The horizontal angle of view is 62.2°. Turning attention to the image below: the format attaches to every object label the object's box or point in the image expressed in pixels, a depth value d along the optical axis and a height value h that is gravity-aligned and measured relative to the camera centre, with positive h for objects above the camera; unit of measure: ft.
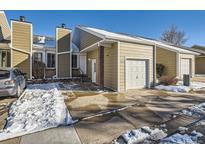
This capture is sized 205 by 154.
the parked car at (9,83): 23.67 -1.28
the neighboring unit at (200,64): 80.07 +4.35
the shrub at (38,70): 50.16 +1.12
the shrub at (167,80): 41.52 -1.66
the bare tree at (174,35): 127.03 +28.69
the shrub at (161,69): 57.00 +1.30
